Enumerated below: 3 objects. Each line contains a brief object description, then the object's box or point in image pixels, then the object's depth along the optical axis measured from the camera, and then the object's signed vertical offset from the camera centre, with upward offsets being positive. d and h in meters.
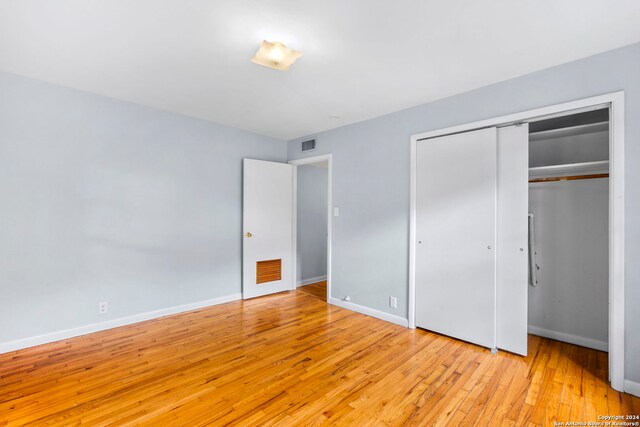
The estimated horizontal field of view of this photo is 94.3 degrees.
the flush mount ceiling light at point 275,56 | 2.13 +1.18
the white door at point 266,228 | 4.34 -0.19
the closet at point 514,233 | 2.73 -0.16
